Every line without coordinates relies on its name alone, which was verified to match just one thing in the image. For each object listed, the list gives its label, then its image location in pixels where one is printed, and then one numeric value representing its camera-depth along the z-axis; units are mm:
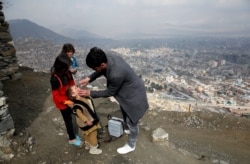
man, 2544
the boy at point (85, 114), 2911
